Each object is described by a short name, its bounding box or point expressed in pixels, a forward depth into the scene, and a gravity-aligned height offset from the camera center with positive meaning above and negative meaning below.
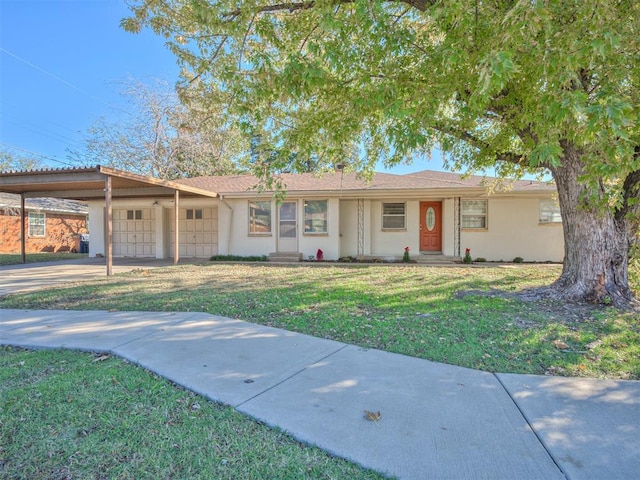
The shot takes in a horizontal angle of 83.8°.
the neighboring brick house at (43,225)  20.81 +0.77
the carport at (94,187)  10.17 +1.76
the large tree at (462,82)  3.68 +2.15
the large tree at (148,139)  25.52 +7.15
